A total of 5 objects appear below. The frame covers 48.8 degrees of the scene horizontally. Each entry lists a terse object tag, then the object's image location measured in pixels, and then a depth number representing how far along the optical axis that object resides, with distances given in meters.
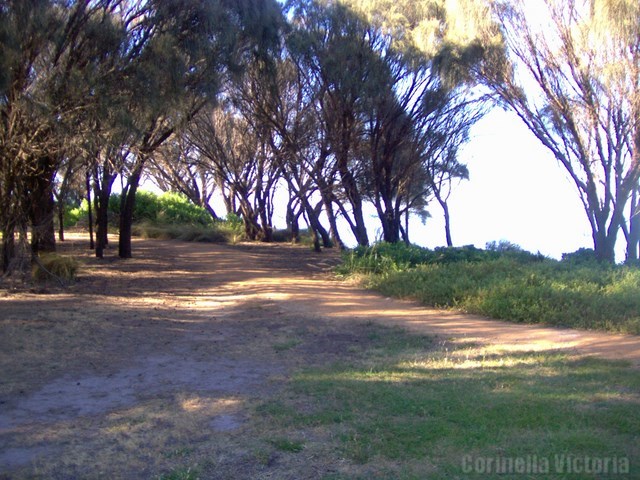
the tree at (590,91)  15.96
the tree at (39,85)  12.10
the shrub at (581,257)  16.70
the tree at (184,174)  29.23
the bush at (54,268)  14.94
